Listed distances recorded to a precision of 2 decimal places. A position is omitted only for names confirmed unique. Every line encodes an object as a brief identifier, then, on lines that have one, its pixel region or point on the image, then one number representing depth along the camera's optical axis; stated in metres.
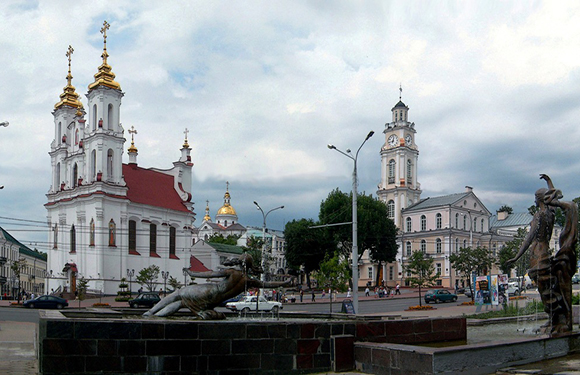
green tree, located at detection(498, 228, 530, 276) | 55.09
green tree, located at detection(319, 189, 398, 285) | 66.81
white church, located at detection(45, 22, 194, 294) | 58.28
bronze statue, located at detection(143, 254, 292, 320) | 10.86
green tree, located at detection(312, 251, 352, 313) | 42.44
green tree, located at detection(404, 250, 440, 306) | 41.66
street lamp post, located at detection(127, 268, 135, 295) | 59.12
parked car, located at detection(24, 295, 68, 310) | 41.34
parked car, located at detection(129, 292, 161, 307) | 40.94
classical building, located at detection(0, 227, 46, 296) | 82.74
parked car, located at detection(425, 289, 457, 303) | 46.47
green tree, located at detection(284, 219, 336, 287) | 70.62
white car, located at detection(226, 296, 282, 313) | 34.88
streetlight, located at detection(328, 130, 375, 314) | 26.70
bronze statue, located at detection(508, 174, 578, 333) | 10.91
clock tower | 86.88
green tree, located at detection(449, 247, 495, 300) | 53.00
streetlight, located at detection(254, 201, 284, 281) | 45.81
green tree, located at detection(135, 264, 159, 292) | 56.56
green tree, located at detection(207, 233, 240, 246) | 123.56
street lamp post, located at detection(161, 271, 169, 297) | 60.61
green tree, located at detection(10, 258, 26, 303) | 50.47
